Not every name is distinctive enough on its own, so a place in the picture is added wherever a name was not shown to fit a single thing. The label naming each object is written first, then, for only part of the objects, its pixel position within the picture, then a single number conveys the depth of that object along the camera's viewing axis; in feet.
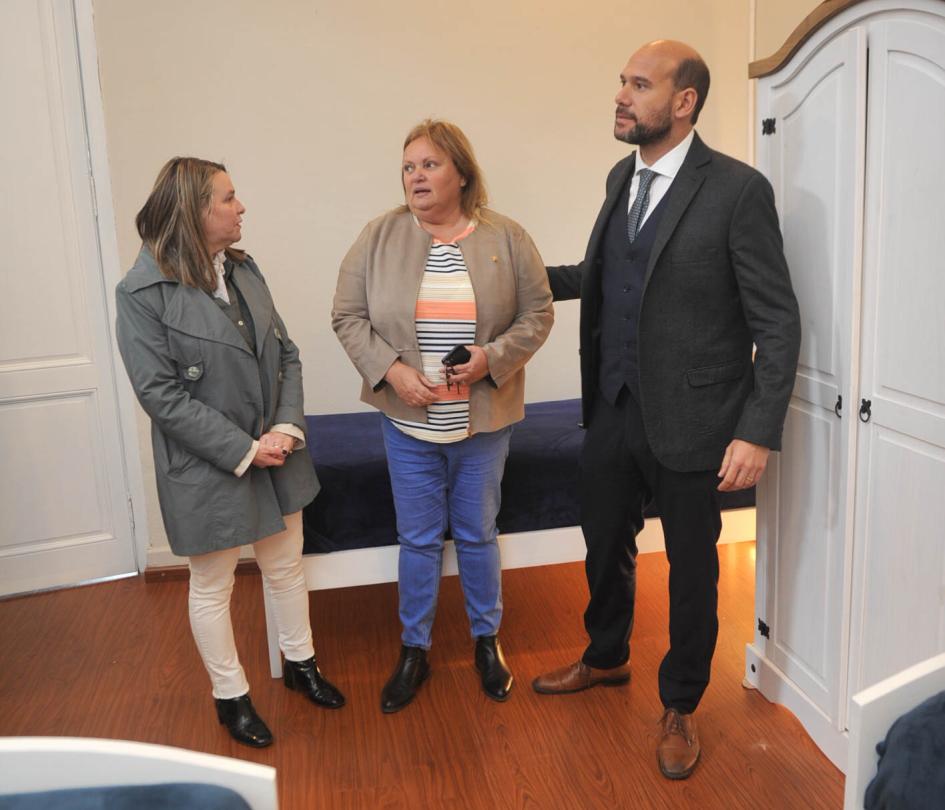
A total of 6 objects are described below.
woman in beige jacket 7.92
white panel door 10.84
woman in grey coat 7.25
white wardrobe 6.11
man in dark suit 6.84
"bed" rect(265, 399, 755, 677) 9.12
